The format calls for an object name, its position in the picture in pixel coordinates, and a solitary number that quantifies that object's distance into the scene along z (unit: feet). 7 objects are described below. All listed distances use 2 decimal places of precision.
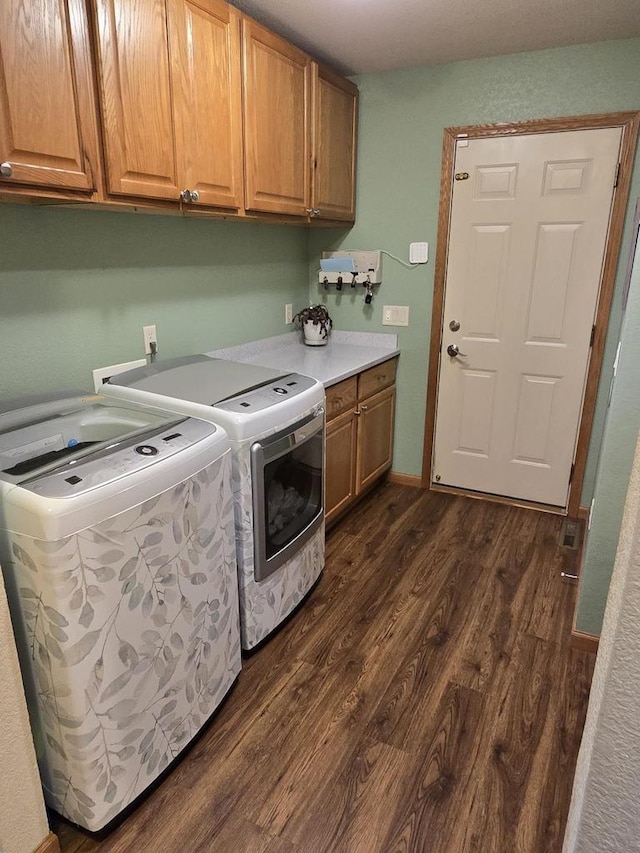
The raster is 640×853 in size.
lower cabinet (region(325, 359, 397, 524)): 8.85
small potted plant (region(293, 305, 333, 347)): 10.62
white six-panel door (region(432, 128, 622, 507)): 9.05
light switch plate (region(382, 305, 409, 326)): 10.74
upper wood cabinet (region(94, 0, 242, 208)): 5.36
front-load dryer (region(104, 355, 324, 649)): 5.96
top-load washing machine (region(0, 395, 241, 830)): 3.93
